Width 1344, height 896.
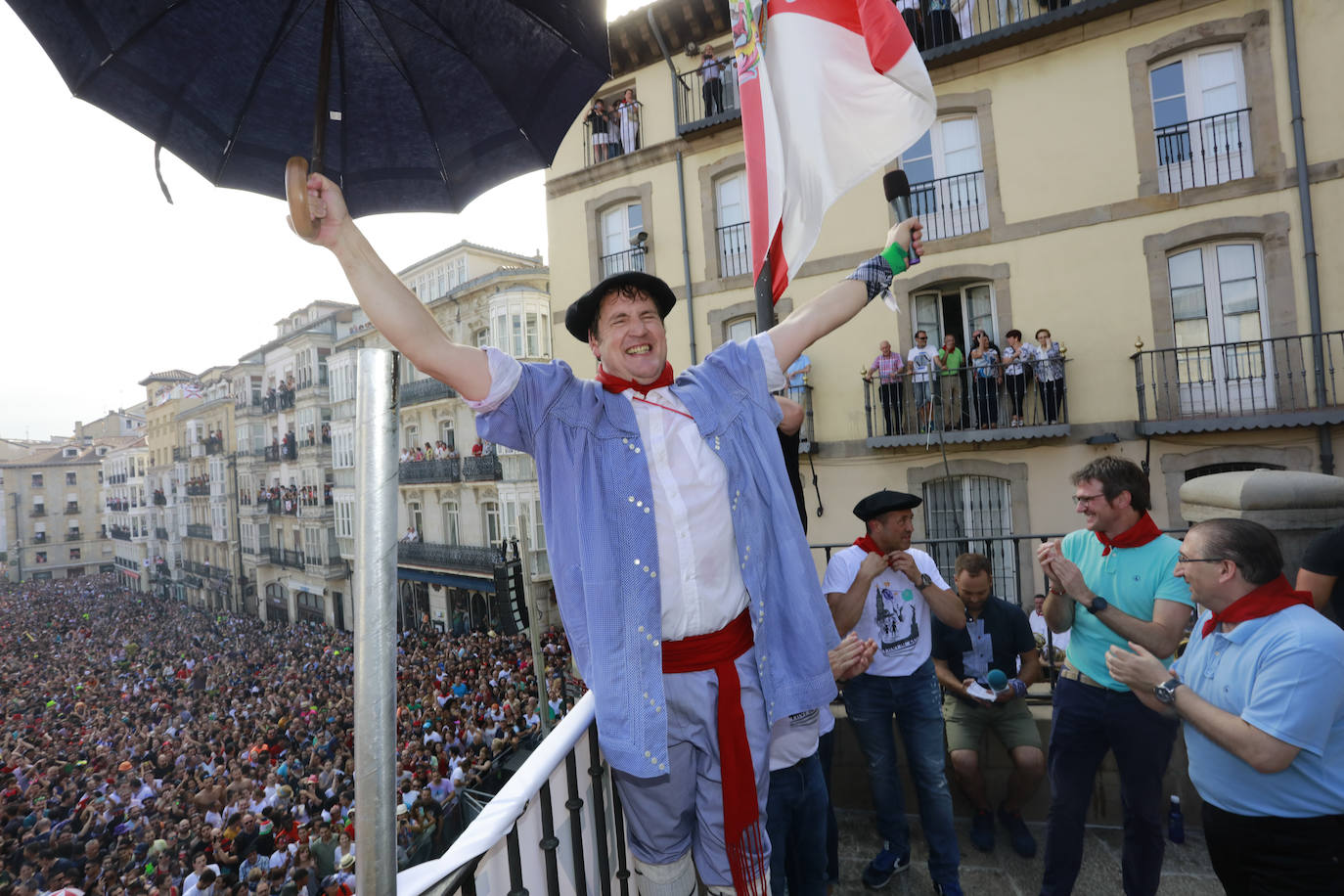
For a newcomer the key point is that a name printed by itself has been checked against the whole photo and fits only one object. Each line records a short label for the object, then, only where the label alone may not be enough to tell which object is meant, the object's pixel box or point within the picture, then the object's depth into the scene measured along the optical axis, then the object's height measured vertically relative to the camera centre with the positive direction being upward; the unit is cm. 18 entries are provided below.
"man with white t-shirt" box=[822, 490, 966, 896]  332 -112
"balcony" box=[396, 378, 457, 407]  2680 +351
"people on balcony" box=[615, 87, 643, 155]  1488 +748
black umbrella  142 +92
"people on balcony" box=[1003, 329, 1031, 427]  1102 +109
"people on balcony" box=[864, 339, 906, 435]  1195 +113
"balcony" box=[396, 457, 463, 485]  2672 +34
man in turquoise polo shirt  288 -96
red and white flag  247 +128
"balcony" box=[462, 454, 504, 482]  2498 +27
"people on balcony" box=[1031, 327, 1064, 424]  1085 +99
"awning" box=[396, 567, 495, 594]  2611 -397
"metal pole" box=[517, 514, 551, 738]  1041 -269
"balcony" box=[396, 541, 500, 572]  2580 -304
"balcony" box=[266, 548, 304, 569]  3997 -401
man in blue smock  162 -28
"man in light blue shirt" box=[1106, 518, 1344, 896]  214 -95
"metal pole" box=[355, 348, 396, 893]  91 -22
